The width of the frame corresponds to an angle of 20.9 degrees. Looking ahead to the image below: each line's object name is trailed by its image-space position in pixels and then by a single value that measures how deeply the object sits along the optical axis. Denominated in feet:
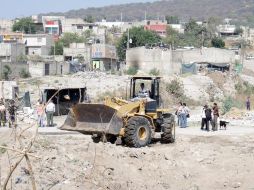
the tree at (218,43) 310.26
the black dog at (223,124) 82.94
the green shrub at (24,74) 162.12
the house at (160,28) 407.03
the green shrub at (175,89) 137.80
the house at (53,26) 383.45
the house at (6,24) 411.99
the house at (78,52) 233.76
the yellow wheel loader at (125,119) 62.69
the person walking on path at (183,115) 83.20
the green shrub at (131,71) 170.47
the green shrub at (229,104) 114.26
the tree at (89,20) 486.10
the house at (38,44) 263.70
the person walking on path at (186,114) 83.27
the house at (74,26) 402.31
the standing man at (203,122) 81.71
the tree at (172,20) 610.65
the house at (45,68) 165.68
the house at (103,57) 219.86
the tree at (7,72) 158.20
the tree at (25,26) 359.46
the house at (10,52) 217.23
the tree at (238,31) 455.63
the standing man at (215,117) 80.12
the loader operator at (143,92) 66.55
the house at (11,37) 273.46
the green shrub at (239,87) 163.94
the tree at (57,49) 262.55
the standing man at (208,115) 80.34
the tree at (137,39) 269.32
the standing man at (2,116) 77.92
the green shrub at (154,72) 169.78
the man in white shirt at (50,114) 80.63
